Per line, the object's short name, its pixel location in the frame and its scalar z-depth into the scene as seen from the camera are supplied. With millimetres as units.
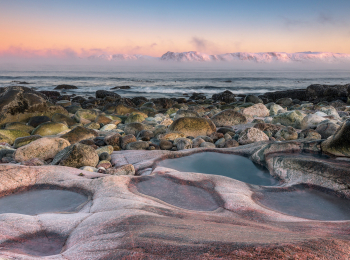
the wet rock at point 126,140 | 5969
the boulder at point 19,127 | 8086
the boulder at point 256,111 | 10984
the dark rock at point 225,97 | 20464
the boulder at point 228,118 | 8781
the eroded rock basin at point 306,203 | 2746
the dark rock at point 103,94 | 21138
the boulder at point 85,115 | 10188
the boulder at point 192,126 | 7070
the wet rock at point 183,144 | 5562
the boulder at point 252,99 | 16922
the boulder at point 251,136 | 5809
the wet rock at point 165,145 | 5840
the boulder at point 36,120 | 8906
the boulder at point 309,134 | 5668
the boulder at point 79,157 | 4410
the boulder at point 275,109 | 11551
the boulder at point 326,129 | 5953
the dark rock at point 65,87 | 28217
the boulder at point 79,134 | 6449
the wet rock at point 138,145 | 5645
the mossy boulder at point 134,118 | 9812
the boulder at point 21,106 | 9219
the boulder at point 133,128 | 7627
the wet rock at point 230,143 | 5633
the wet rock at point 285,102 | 17633
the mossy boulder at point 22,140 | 6148
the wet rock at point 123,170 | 4021
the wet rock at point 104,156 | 4875
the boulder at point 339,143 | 3921
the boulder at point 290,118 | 8016
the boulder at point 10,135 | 6695
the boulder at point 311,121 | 7352
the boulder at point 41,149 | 4934
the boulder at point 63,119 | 9409
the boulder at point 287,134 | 6202
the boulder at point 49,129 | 7465
